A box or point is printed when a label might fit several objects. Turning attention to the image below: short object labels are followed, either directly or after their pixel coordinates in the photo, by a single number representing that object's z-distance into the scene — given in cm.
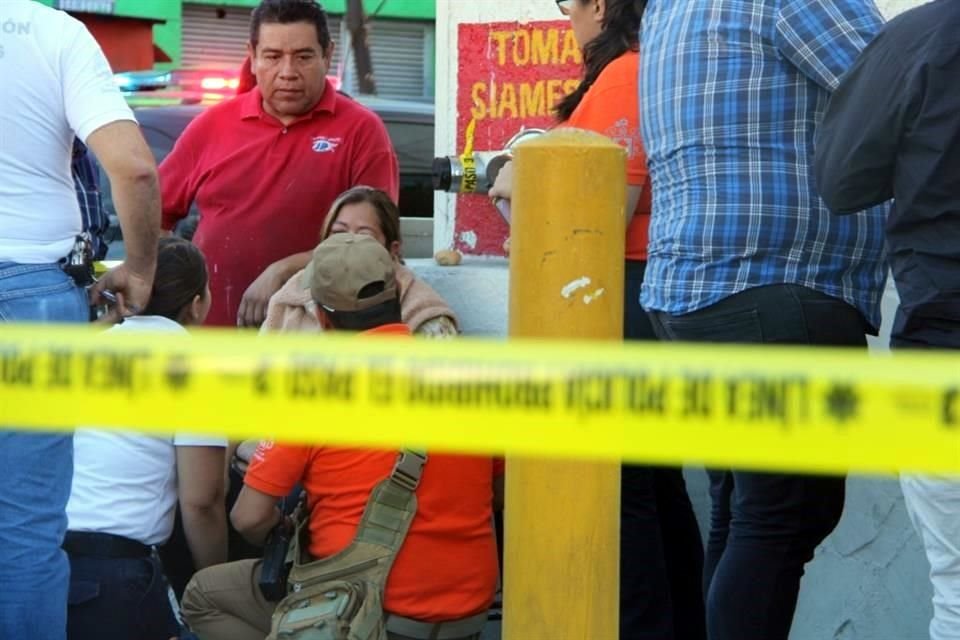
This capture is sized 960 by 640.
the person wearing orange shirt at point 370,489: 708
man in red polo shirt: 956
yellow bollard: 514
